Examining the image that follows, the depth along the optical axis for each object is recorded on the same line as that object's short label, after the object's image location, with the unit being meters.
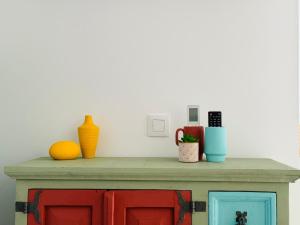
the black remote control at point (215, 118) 1.37
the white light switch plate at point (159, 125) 1.59
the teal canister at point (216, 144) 1.35
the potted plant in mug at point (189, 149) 1.33
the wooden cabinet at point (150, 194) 1.17
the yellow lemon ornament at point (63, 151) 1.39
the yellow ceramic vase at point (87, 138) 1.48
